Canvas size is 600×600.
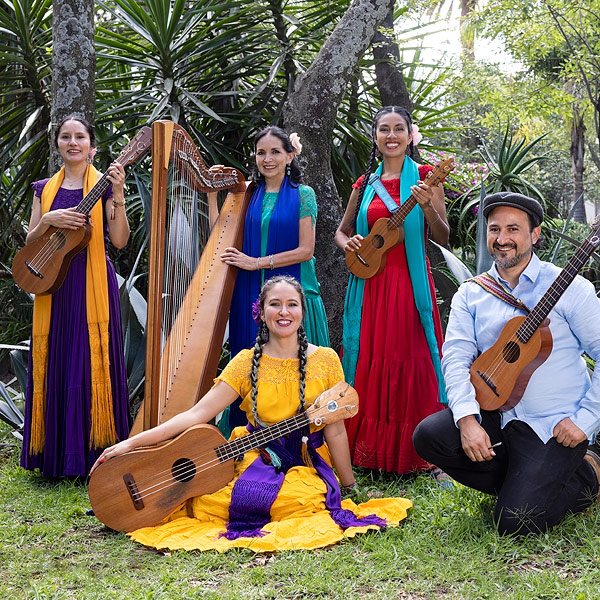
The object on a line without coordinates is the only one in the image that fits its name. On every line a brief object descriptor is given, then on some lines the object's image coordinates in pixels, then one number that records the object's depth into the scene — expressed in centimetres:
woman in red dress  389
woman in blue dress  394
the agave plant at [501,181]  643
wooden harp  319
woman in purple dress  399
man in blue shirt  304
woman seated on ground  315
